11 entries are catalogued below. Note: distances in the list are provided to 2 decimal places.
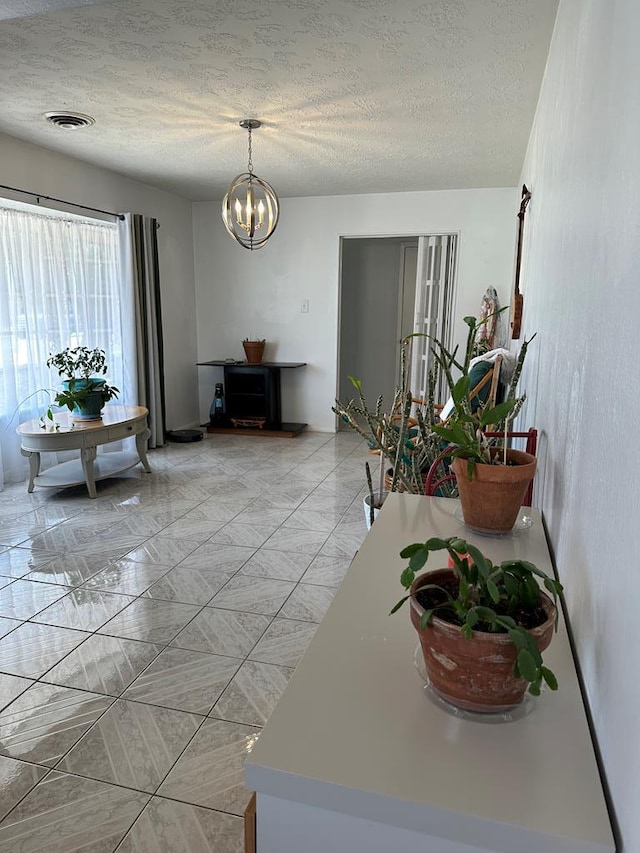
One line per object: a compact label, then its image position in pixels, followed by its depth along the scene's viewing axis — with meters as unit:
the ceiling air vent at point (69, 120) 3.23
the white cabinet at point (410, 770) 0.61
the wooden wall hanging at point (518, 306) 3.04
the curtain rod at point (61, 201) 3.68
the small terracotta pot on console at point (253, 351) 5.84
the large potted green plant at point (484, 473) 1.20
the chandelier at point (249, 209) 3.38
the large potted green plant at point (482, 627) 0.70
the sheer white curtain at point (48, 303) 3.93
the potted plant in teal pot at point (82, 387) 3.82
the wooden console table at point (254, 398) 5.78
